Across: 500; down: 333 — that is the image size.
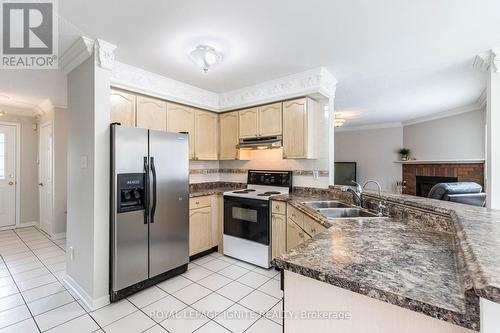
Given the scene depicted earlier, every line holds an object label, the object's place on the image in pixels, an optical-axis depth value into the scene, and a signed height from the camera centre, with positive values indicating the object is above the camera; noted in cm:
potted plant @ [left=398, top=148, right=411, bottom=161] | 580 +32
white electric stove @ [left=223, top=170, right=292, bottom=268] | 292 -69
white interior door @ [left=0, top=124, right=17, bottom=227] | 447 -17
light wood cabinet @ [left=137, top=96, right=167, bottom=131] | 280 +65
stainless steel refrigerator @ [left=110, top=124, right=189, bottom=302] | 218 -42
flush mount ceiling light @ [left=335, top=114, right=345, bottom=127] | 480 +91
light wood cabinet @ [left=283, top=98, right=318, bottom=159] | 296 +49
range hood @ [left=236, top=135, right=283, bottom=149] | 316 +33
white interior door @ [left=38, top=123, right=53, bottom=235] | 425 -19
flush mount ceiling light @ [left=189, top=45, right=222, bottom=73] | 218 +104
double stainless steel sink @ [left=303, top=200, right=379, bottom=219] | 216 -43
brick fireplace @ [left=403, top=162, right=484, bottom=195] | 456 -13
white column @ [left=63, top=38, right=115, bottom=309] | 212 -5
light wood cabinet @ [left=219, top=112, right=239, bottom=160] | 363 +48
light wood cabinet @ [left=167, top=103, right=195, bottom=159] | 314 +64
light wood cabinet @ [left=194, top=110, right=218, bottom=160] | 350 +47
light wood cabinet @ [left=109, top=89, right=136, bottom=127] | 254 +64
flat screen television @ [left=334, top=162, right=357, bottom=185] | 668 -17
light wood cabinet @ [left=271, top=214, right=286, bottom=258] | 280 -80
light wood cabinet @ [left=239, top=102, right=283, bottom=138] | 319 +64
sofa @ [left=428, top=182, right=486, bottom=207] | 284 -34
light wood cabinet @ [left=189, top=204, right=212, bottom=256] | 311 -86
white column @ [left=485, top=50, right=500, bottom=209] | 218 +29
